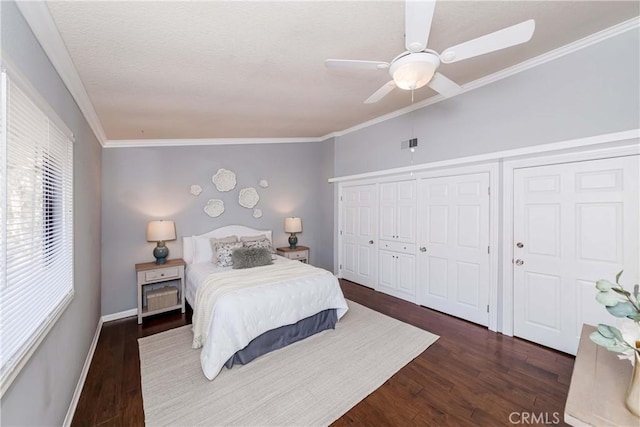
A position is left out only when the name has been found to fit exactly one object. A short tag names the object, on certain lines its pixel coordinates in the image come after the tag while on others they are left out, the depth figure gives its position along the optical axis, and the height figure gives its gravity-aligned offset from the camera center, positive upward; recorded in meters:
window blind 1.09 -0.06
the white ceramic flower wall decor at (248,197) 4.67 +0.28
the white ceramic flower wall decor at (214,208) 4.36 +0.08
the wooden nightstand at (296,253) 4.80 -0.75
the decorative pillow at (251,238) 4.42 -0.43
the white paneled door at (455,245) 3.18 -0.43
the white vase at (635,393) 1.00 -0.71
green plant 1.04 -0.47
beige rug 1.87 -1.43
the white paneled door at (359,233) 4.60 -0.38
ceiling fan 1.40 +1.03
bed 2.35 -0.98
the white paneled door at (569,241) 2.27 -0.27
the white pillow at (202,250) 4.09 -0.59
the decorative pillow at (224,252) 3.73 -0.58
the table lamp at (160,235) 3.65 -0.31
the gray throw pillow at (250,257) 3.50 -0.61
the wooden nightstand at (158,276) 3.41 -0.87
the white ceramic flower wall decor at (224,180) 4.44 +0.57
